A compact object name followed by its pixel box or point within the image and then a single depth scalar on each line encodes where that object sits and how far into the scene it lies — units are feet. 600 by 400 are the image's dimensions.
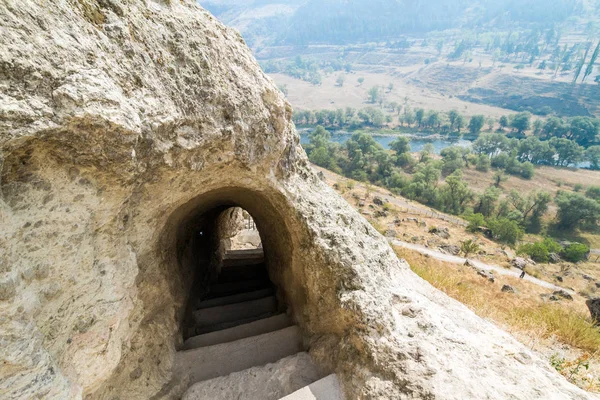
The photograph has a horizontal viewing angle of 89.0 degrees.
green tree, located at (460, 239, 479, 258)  88.94
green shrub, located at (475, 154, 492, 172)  222.48
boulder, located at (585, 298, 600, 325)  37.06
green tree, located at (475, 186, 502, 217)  166.42
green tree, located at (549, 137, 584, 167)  235.81
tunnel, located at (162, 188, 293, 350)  19.11
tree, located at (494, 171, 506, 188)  206.90
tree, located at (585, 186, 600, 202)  180.97
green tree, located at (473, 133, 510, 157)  261.24
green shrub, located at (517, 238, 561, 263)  108.37
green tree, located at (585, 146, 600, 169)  240.40
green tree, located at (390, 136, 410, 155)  237.86
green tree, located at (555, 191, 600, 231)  156.66
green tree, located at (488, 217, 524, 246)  126.11
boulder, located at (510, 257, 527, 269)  87.06
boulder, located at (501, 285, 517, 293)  48.68
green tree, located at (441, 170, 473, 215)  167.93
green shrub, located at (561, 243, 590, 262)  116.98
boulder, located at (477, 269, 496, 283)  54.54
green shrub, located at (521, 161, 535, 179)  215.94
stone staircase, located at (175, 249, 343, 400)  13.44
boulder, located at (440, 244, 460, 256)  87.51
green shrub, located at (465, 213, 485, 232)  122.21
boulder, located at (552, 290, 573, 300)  58.80
